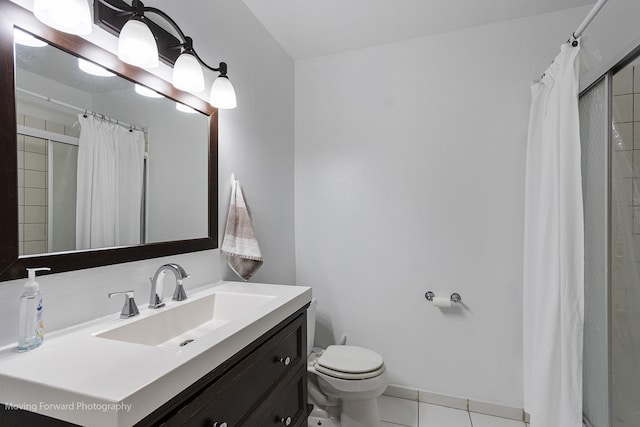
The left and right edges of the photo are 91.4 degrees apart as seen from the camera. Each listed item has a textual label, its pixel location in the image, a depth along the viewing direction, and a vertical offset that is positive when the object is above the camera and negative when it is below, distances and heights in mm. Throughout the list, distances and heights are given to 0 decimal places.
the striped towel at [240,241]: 1549 -124
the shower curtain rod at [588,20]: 1213 +831
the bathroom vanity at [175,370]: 576 -352
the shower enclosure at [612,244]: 1267 -118
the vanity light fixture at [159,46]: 1007 +623
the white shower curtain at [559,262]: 1437 -214
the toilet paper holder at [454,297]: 2029 -525
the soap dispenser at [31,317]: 745 -246
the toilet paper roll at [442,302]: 2002 -545
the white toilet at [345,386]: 1670 -921
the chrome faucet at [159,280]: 1112 -234
